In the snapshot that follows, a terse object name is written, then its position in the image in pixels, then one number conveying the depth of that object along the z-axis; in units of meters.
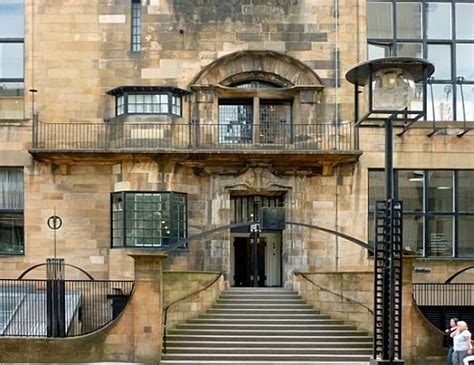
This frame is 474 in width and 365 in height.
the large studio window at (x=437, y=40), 28.28
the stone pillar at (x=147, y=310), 20.64
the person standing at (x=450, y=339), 19.77
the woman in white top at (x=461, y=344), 19.27
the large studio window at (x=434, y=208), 28.05
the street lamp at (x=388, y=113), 10.48
